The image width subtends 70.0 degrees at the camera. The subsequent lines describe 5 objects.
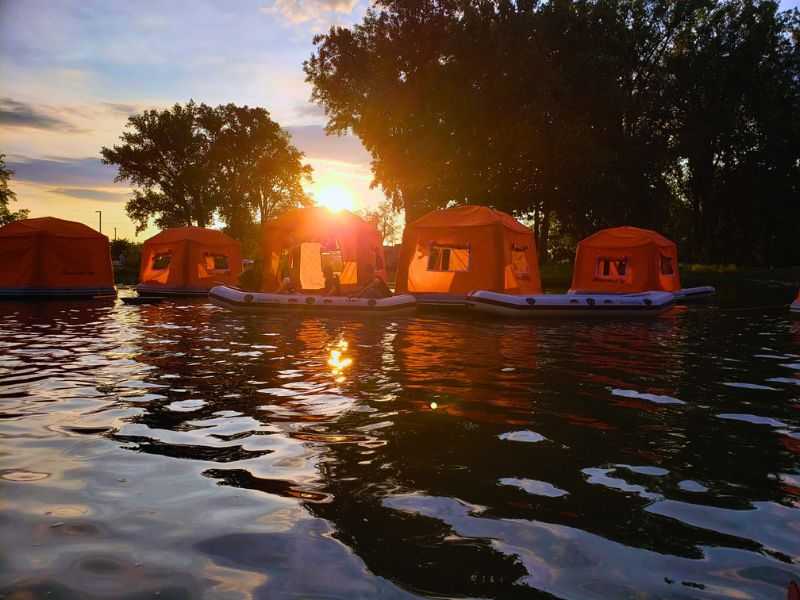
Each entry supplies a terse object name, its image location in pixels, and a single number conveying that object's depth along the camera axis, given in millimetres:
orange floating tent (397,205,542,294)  17484
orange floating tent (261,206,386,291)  18344
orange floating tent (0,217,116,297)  20656
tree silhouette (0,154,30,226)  41719
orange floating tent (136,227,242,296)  23391
